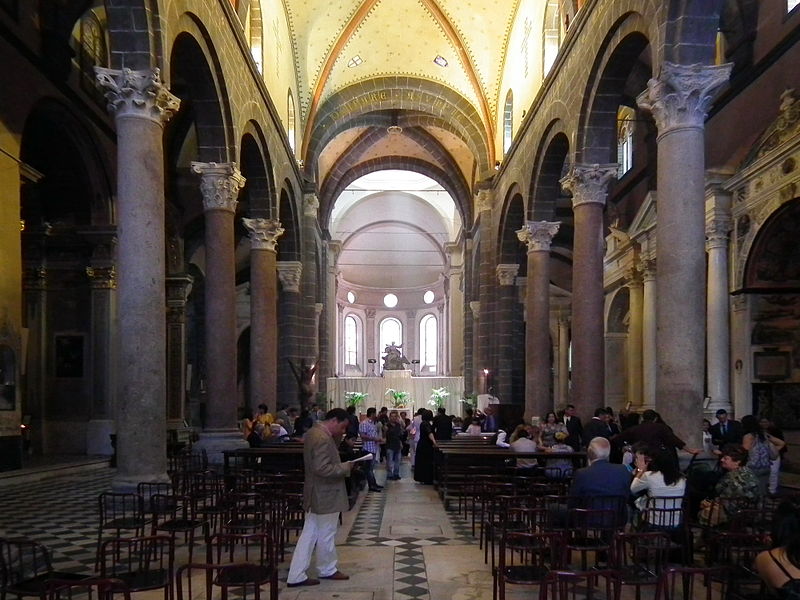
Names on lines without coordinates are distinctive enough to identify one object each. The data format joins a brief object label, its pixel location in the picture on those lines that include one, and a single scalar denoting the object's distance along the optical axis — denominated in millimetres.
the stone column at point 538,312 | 17641
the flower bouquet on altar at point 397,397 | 32562
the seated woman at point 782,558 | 3504
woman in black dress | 14742
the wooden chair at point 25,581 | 4363
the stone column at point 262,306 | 17969
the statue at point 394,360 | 40094
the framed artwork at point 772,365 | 13492
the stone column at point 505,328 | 23594
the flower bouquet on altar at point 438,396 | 31878
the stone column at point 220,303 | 13773
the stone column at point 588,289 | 13461
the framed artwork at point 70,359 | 16719
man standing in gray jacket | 6402
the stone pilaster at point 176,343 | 21031
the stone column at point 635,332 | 18844
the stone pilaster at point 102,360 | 16312
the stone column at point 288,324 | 22766
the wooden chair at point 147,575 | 4859
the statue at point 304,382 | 23084
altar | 32469
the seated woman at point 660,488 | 6434
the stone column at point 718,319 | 13844
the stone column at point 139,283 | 9250
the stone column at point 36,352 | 16531
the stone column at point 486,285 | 24844
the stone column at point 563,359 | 28203
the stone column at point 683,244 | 9203
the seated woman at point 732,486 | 6590
